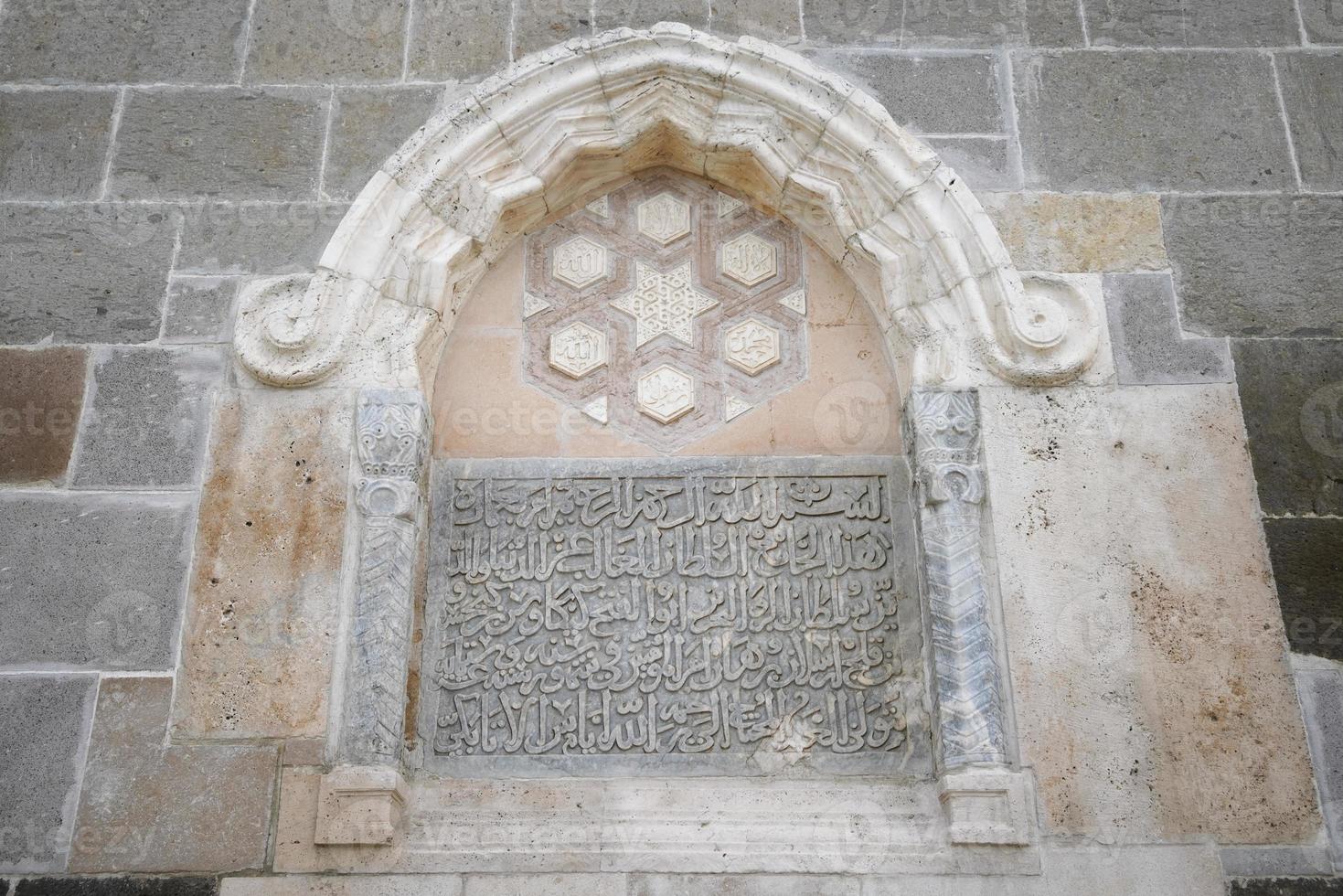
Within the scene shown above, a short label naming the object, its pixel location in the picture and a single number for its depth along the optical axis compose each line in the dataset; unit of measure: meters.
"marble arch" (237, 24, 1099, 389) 3.73
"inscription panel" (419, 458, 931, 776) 3.53
